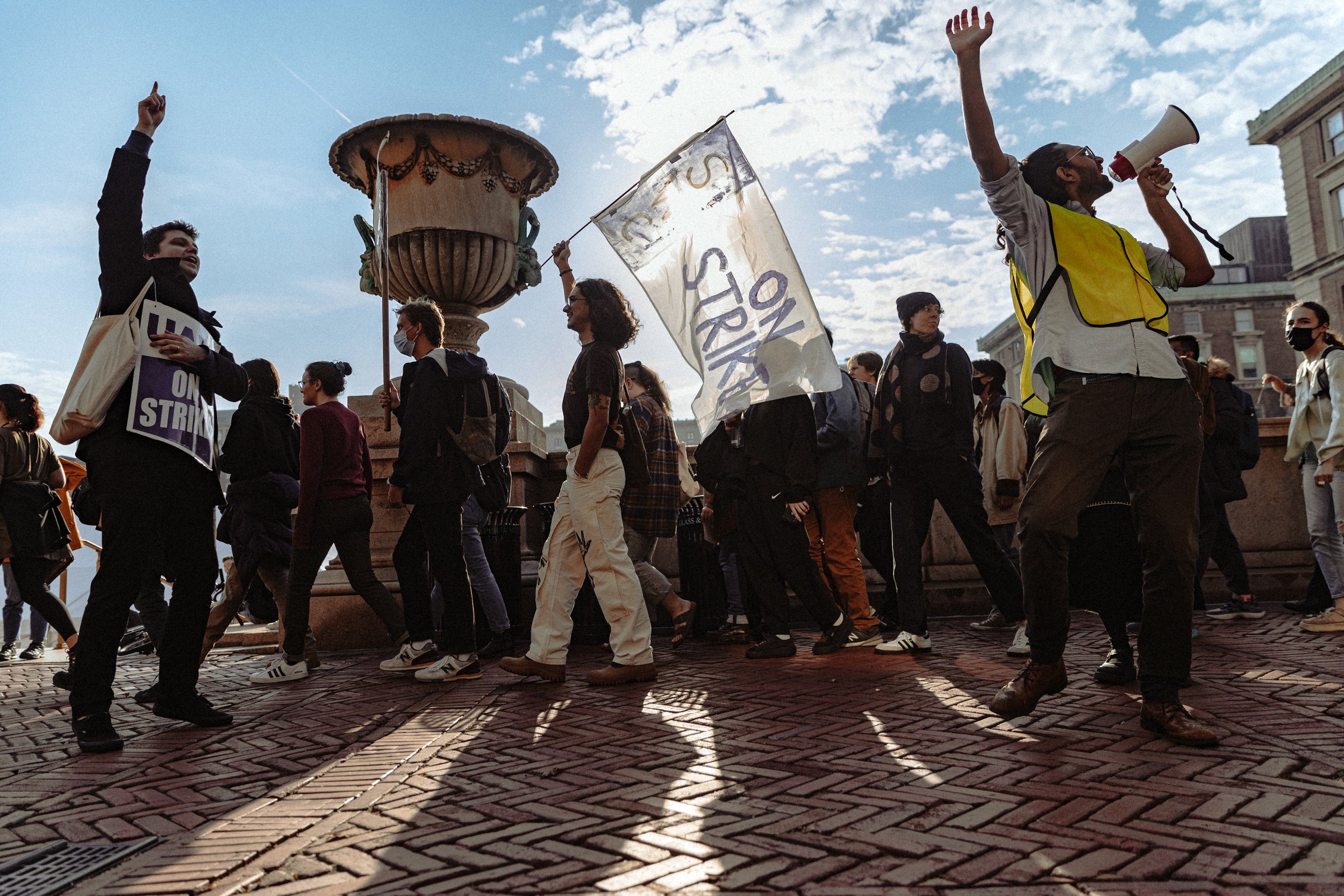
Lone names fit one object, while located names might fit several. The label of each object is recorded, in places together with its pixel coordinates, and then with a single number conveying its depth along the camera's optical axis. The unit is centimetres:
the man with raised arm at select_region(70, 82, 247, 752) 367
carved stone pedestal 695
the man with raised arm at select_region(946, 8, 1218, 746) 304
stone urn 848
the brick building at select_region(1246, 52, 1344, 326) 3466
